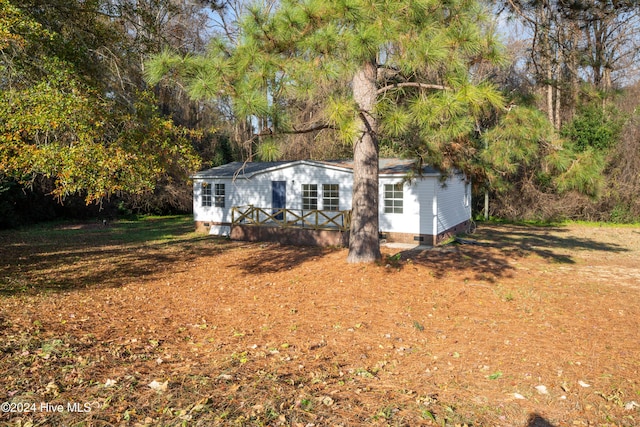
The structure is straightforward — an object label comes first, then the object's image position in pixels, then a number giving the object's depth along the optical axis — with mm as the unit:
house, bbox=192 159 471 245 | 15406
